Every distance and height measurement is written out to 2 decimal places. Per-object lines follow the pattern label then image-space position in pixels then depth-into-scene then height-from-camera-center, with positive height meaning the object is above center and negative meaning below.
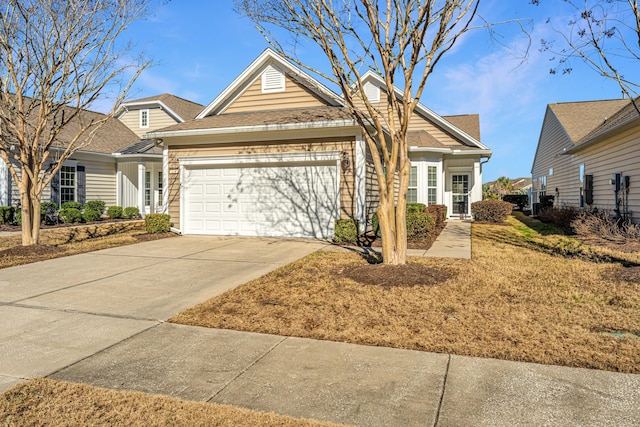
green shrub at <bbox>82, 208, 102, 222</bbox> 17.81 +0.02
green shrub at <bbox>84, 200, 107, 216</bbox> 18.42 +0.46
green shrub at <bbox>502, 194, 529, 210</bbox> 31.78 +0.87
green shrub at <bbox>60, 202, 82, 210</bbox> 17.56 +0.45
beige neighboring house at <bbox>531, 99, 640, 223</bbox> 12.33 +2.09
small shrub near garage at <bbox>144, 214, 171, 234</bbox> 12.81 -0.25
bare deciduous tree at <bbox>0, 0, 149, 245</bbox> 9.77 +3.41
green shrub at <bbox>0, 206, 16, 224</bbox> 15.27 +0.09
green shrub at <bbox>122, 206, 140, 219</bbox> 19.88 +0.15
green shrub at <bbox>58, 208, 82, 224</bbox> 17.09 +0.03
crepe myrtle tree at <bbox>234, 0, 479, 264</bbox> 6.82 +2.53
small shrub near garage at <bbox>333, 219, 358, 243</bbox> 10.96 -0.47
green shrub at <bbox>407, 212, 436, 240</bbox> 10.98 -0.36
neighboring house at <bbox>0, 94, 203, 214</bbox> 17.80 +2.26
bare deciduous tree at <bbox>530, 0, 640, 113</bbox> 6.84 +2.49
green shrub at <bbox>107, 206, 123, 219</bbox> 19.41 +0.16
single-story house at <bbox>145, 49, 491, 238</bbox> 11.59 +1.53
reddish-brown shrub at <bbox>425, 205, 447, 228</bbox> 14.39 +0.00
